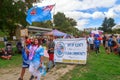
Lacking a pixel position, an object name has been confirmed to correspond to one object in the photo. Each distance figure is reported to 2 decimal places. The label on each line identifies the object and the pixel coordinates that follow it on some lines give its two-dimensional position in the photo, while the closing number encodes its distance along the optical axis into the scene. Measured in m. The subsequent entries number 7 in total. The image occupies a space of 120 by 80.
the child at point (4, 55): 6.29
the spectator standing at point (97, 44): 6.93
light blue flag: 4.80
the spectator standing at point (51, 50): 4.47
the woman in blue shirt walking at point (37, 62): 2.97
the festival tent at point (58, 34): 13.26
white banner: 4.64
